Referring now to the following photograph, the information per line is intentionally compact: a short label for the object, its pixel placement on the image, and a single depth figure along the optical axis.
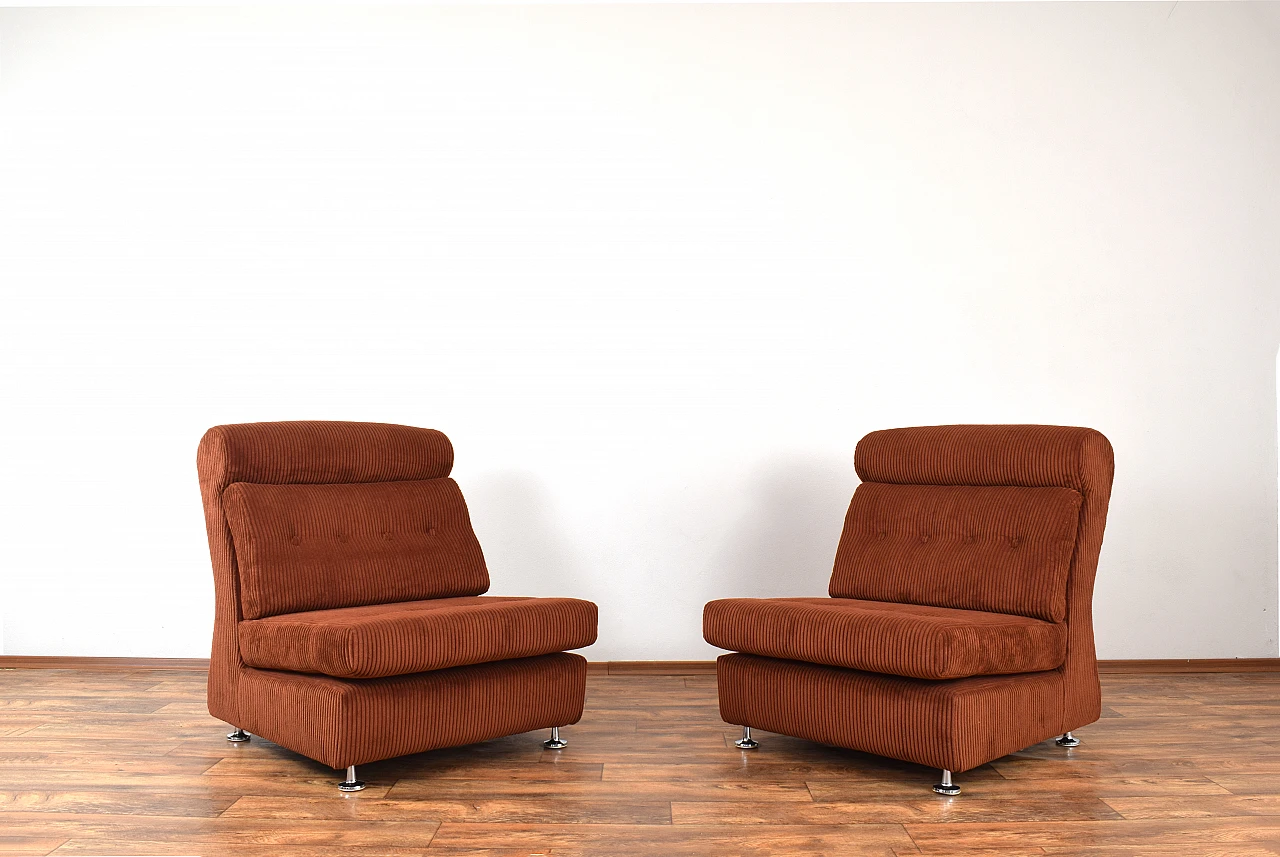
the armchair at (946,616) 2.84
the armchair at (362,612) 2.88
